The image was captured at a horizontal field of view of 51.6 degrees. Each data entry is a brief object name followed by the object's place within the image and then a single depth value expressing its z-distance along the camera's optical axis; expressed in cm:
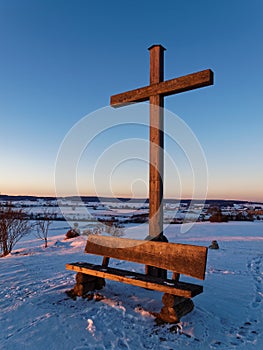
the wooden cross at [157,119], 464
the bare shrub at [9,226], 1139
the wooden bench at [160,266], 362
